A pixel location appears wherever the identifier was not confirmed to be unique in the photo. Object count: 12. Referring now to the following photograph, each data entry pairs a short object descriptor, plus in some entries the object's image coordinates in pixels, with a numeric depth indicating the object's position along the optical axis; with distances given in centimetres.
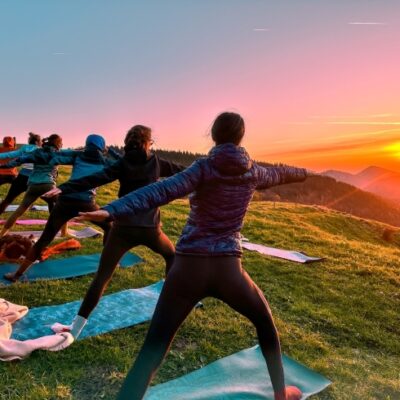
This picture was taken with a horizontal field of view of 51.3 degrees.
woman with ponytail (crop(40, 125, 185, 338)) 471
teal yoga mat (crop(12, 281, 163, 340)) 544
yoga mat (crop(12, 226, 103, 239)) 1099
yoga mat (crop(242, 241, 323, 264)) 1127
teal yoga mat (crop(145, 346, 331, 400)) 417
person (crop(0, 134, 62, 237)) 762
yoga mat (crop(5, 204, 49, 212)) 1440
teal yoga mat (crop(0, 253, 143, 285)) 771
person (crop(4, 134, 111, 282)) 625
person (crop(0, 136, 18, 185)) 1065
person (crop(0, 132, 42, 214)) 924
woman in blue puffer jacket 296
